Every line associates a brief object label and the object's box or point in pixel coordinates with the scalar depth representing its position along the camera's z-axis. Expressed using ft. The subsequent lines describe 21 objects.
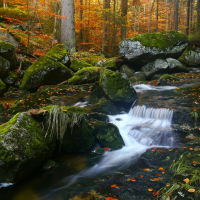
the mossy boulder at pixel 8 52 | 35.99
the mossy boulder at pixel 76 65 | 42.57
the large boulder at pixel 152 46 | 41.04
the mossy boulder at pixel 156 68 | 40.86
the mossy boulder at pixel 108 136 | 17.98
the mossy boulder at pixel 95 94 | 27.76
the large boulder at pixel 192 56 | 47.16
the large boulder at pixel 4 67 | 34.47
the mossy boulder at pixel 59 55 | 38.57
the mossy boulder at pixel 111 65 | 44.44
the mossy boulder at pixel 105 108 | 23.97
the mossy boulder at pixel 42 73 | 34.32
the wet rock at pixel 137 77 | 40.18
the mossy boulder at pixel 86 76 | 36.45
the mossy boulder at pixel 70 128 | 15.55
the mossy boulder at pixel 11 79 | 35.41
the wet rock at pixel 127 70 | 43.37
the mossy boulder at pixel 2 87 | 32.68
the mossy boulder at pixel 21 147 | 12.09
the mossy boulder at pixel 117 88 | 25.23
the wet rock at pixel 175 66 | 41.34
